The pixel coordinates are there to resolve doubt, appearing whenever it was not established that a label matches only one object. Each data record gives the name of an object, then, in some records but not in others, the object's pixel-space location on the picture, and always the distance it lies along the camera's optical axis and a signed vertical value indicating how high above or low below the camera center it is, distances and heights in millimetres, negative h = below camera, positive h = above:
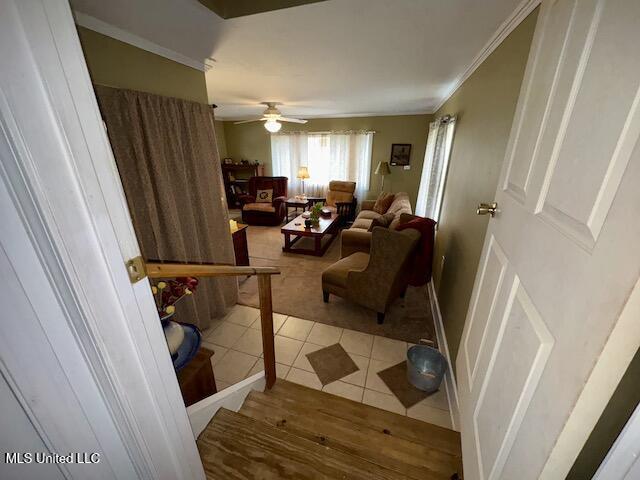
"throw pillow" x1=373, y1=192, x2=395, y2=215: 4582 -936
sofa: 3238 -1103
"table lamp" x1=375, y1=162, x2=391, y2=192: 5219 -359
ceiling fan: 3812 +497
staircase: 1044 -1388
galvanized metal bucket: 1728 -1470
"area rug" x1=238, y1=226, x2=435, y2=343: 2383 -1585
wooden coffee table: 3822 -1200
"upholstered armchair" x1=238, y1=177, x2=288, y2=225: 5250 -1085
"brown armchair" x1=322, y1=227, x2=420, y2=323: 2023 -1128
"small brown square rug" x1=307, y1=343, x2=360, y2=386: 1889 -1614
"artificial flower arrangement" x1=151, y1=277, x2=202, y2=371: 1132 -764
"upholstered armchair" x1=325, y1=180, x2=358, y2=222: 5398 -962
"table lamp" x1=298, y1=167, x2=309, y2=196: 5840 -487
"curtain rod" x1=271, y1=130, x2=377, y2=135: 5446 +418
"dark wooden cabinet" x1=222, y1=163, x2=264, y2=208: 6508 -673
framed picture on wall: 5289 -42
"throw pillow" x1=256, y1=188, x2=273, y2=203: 5598 -957
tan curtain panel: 1599 -210
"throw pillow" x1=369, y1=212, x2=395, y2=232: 2739 -745
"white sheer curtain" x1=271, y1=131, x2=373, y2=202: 5602 -150
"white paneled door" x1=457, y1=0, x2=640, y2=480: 403 -191
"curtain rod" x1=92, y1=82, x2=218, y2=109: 1444 +376
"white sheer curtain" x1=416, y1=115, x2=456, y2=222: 2919 -175
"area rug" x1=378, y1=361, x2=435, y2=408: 1724 -1627
